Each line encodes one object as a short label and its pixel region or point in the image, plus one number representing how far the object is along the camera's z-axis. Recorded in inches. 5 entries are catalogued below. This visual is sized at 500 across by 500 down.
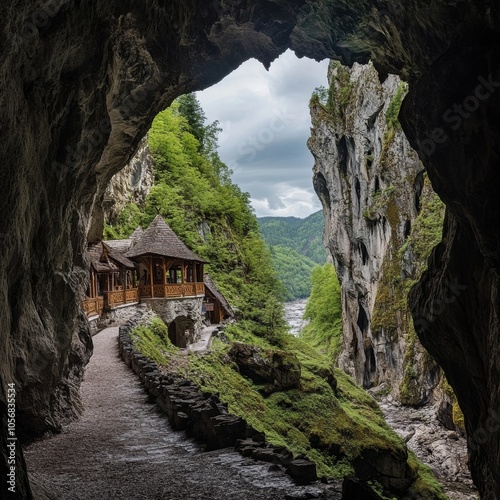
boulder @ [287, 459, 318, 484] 282.7
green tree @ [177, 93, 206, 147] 2145.7
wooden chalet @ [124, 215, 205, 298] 1103.6
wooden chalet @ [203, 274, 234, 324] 1225.4
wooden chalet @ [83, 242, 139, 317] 954.1
